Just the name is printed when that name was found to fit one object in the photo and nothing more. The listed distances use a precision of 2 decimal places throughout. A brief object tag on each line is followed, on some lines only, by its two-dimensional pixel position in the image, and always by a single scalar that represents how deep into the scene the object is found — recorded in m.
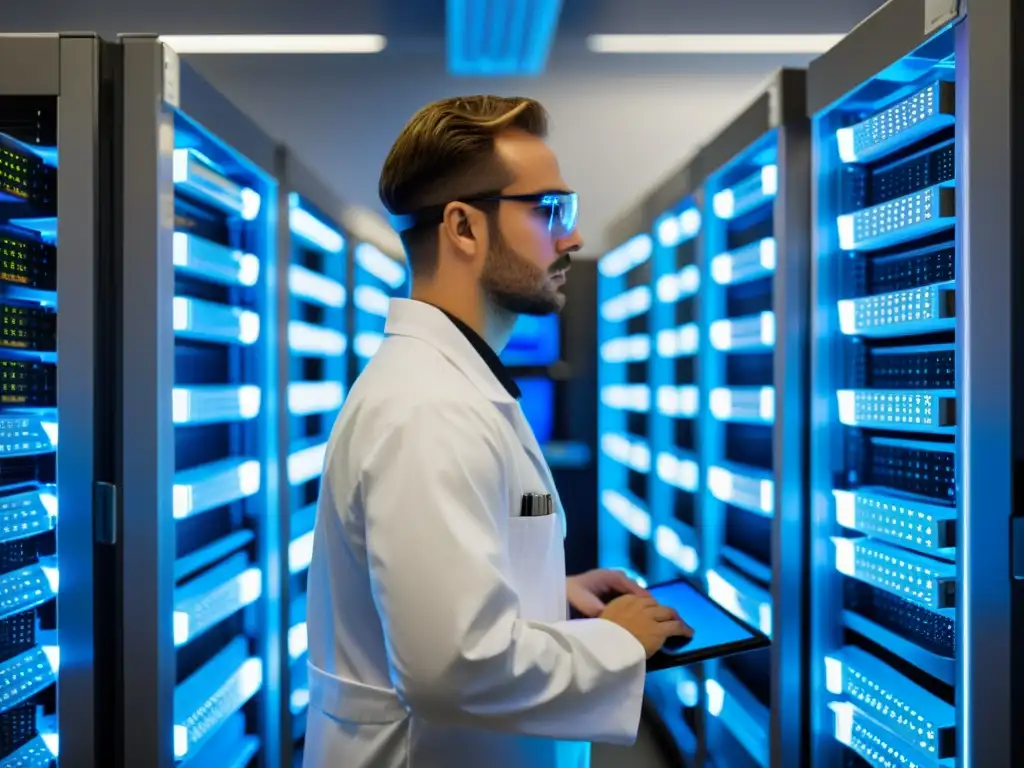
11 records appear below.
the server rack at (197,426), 1.97
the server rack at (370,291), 4.31
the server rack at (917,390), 1.50
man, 1.23
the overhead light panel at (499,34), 4.01
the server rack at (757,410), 2.16
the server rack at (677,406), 3.17
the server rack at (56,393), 1.89
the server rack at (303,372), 2.98
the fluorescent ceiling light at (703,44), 5.13
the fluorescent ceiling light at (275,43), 5.08
